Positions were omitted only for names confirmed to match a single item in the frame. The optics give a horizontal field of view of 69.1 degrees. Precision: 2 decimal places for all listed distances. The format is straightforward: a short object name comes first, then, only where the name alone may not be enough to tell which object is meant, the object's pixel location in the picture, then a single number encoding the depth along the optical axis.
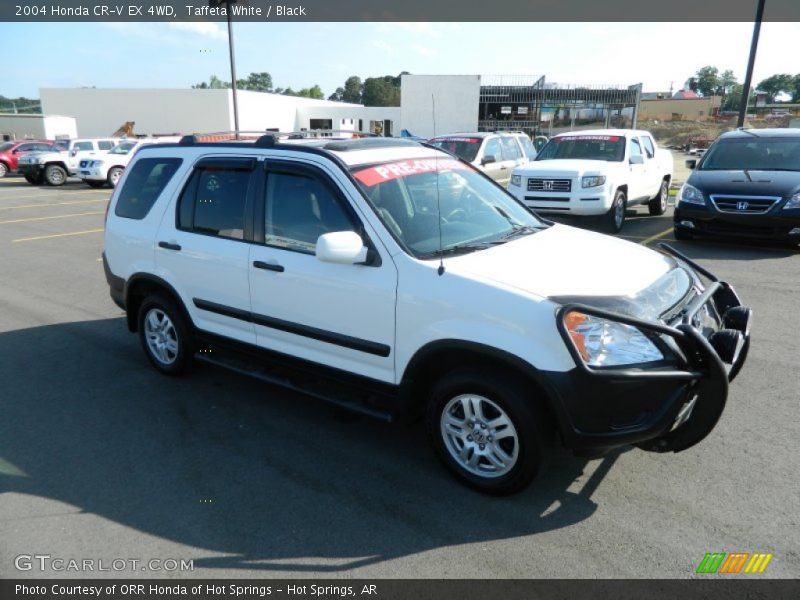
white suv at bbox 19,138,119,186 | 24.03
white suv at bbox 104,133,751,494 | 2.83
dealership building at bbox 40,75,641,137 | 47.81
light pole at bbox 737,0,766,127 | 14.42
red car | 25.87
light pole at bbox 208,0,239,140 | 19.78
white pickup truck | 10.23
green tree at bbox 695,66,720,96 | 155.50
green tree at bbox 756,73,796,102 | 141.38
